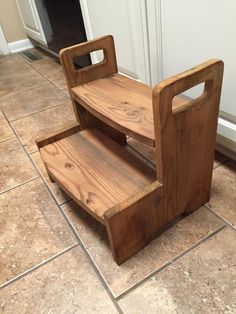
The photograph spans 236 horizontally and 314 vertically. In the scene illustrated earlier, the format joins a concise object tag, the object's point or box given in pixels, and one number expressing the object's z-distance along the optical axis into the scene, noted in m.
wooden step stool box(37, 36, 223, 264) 0.63
